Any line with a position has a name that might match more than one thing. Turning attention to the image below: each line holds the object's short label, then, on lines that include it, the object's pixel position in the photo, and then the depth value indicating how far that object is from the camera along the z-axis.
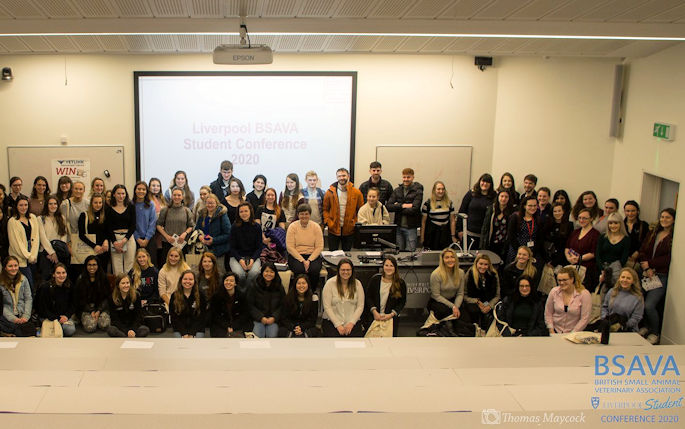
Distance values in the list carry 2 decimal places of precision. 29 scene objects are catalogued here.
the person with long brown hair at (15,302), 6.15
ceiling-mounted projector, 5.72
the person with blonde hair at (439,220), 8.63
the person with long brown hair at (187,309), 6.19
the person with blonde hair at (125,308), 6.40
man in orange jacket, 8.40
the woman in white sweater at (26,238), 6.88
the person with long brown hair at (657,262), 6.81
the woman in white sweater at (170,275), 6.62
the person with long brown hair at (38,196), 7.78
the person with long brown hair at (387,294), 6.42
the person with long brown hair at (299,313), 6.32
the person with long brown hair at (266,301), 6.31
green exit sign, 6.93
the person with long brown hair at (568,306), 6.12
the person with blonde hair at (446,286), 6.66
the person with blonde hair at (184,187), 8.41
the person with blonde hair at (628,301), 6.32
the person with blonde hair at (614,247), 6.99
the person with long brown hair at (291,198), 8.29
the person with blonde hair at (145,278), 6.62
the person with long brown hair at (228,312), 6.30
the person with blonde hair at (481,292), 6.71
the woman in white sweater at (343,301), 6.28
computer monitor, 7.04
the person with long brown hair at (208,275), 6.33
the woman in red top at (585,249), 7.26
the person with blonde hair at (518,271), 6.75
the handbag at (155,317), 6.44
